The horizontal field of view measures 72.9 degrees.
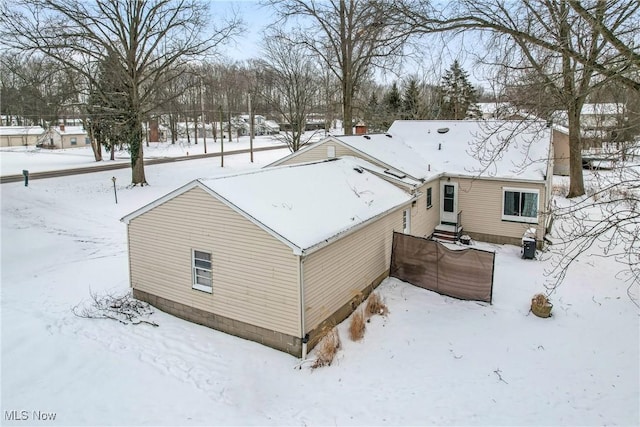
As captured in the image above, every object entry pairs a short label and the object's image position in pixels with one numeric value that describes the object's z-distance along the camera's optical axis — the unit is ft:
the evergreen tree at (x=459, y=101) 146.53
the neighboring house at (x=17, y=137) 201.04
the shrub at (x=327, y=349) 31.45
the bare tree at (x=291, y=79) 105.70
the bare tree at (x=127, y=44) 81.25
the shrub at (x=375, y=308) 39.25
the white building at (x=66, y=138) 193.47
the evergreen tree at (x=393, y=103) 144.15
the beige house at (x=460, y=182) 57.77
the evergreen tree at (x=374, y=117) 113.48
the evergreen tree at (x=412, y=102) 141.90
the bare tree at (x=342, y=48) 85.20
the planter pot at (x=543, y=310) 38.45
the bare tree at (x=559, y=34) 24.27
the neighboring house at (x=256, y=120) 262.67
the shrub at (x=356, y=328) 34.96
